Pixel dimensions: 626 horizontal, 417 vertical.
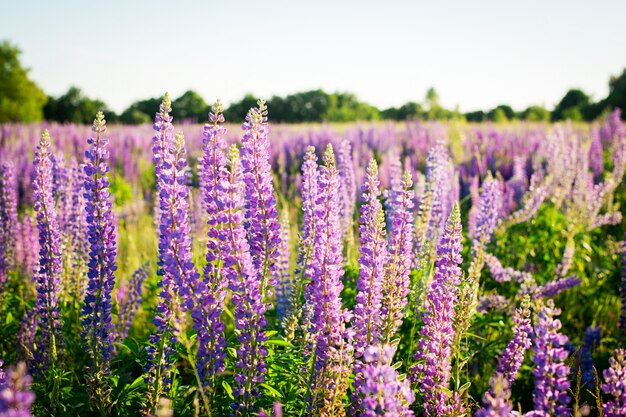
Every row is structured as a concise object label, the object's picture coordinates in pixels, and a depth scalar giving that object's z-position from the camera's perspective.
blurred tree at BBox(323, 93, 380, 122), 56.13
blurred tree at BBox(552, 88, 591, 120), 62.53
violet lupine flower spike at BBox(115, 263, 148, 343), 3.36
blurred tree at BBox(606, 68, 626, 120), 43.97
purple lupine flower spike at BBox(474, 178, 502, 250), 3.84
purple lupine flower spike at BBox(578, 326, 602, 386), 3.37
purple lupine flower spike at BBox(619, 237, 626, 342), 3.68
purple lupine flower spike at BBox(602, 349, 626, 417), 1.85
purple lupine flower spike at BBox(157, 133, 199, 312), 1.95
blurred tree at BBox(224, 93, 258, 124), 55.06
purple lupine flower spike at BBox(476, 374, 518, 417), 1.43
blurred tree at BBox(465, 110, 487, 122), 62.75
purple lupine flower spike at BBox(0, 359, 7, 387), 1.97
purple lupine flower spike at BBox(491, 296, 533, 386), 2.37
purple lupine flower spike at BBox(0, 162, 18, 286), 3.56
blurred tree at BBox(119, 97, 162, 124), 55.09
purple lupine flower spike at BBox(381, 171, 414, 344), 2.31
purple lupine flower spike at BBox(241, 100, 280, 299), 2.15
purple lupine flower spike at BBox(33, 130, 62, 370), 2.65
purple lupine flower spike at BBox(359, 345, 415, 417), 1.51
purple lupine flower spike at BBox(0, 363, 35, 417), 1.12
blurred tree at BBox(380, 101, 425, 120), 67.90
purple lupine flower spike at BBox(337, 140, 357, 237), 3.84
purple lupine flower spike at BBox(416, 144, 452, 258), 3.64
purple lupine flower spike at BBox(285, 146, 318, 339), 2.53
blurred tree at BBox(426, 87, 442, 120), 59.70
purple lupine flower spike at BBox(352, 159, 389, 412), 2.23
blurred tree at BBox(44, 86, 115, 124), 62.69
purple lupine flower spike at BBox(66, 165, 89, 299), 3.57
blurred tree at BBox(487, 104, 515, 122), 60.39
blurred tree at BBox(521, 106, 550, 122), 43.82
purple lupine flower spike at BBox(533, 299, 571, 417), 1.68
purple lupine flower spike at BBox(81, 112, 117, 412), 2.23
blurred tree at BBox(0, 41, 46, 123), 48.69
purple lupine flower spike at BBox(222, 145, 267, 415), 2.02
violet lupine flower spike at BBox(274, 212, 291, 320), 3.20
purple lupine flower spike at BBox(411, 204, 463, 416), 2.28
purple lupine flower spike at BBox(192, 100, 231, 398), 2.03
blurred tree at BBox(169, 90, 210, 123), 47.44
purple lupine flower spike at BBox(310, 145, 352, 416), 2.04
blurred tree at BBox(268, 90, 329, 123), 71.35
